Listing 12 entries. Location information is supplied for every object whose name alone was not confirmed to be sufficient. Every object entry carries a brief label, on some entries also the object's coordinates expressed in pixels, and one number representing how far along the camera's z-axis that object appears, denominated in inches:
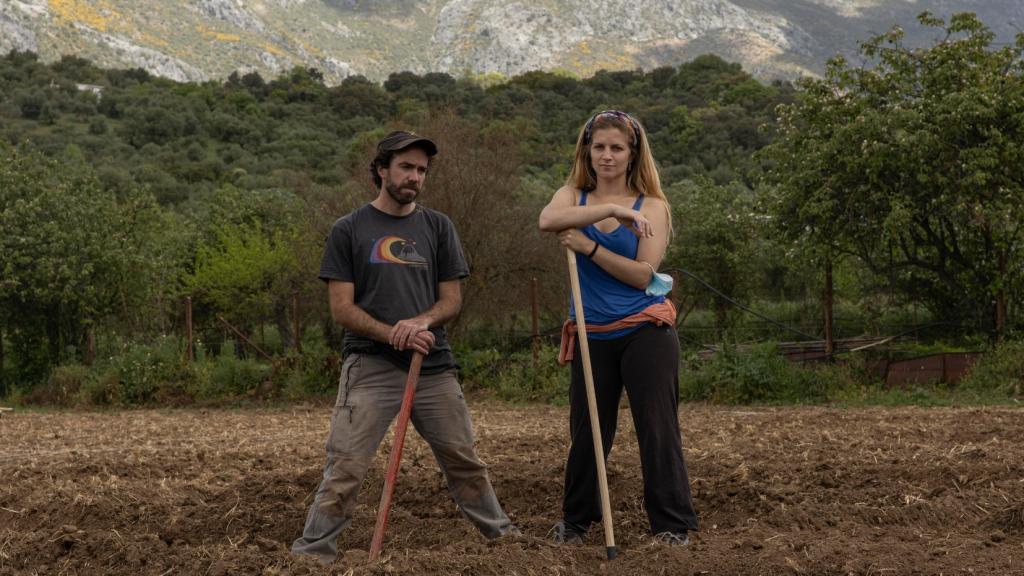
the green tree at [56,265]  840.9
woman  209.2
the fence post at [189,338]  739.7
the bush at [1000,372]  575.5
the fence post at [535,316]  673.0
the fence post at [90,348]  856.3
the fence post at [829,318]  626.8
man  206.8
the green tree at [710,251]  1075.3
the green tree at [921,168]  626.2
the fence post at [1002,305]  630.0
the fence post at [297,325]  736.3
